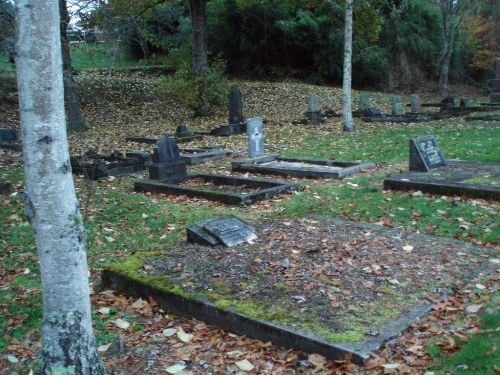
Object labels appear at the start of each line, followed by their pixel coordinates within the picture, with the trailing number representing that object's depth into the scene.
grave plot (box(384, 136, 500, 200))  8.47
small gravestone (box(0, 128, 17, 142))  17.02
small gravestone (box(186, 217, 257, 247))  6.14
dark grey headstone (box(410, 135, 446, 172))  10.08
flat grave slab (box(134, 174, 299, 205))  9.17
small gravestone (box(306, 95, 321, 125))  20.34
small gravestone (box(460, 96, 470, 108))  23.30
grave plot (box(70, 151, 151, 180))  12.12
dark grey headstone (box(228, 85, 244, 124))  19.72
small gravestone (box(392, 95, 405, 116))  22.00
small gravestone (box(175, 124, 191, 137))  18.01
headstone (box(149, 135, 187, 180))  11.07
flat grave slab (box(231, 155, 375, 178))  10.98
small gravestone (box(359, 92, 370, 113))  23.00
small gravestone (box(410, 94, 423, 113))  22.94
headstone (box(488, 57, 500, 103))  24.78
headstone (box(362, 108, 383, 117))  21.58
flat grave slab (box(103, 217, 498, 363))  4.35
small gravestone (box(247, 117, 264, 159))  12.79
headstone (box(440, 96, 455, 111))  24.26
